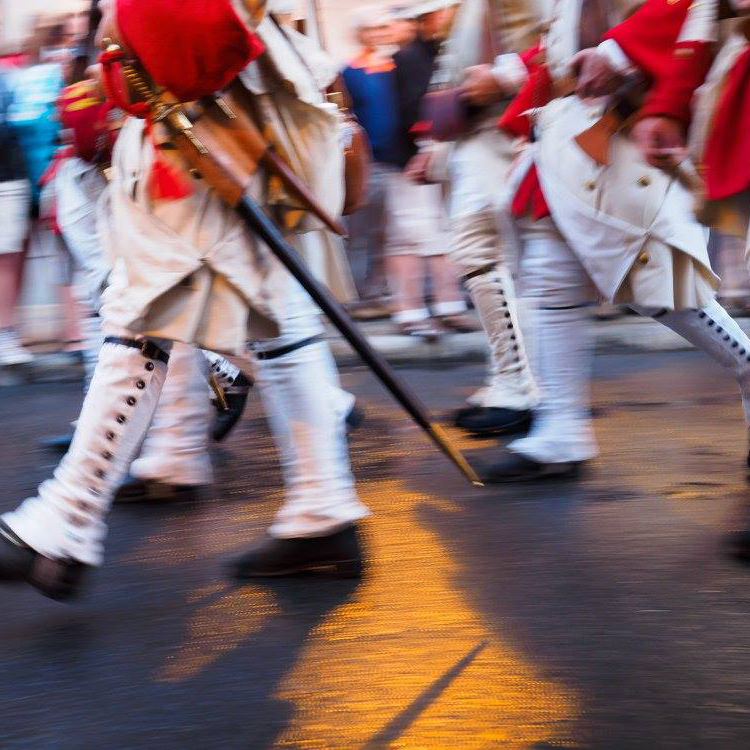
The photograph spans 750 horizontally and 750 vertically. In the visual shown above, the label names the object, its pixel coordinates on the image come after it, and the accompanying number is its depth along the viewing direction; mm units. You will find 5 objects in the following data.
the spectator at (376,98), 7457
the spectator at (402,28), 7398
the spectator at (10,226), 6891
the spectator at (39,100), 6805
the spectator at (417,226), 7293
